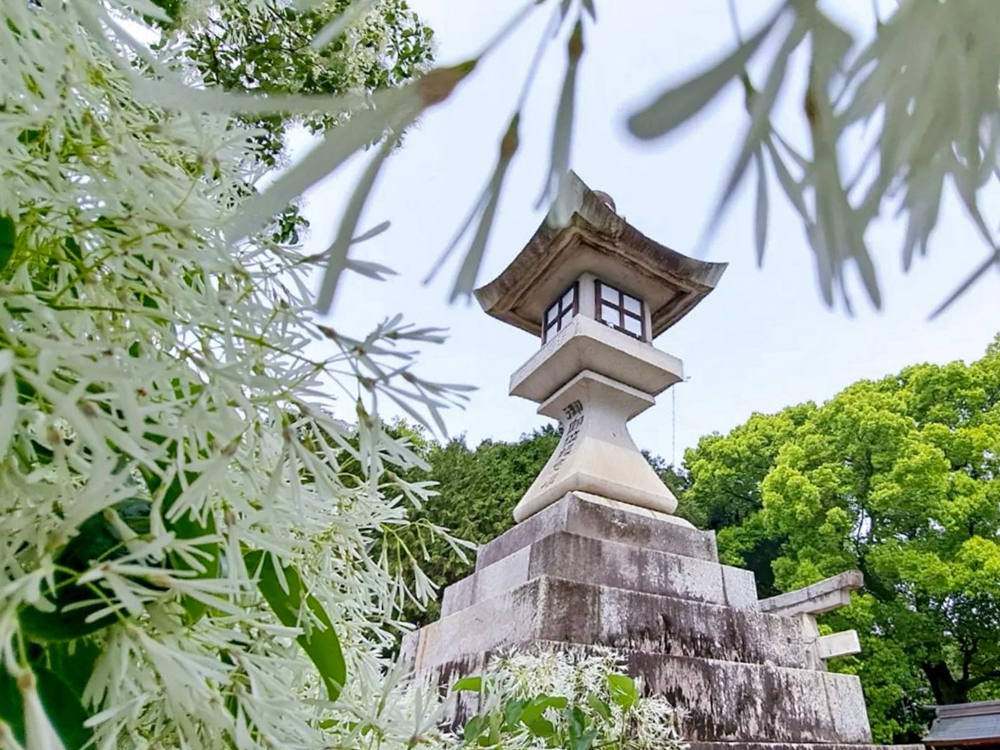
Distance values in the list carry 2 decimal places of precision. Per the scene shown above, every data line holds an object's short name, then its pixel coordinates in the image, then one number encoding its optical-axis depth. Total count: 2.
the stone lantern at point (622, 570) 2.43
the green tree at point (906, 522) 9.20
